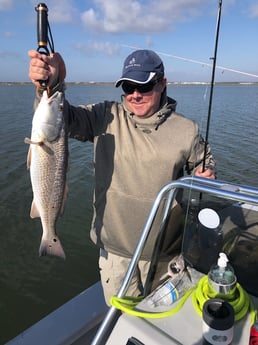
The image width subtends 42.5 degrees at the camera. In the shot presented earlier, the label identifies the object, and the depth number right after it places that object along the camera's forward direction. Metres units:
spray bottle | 1.75
